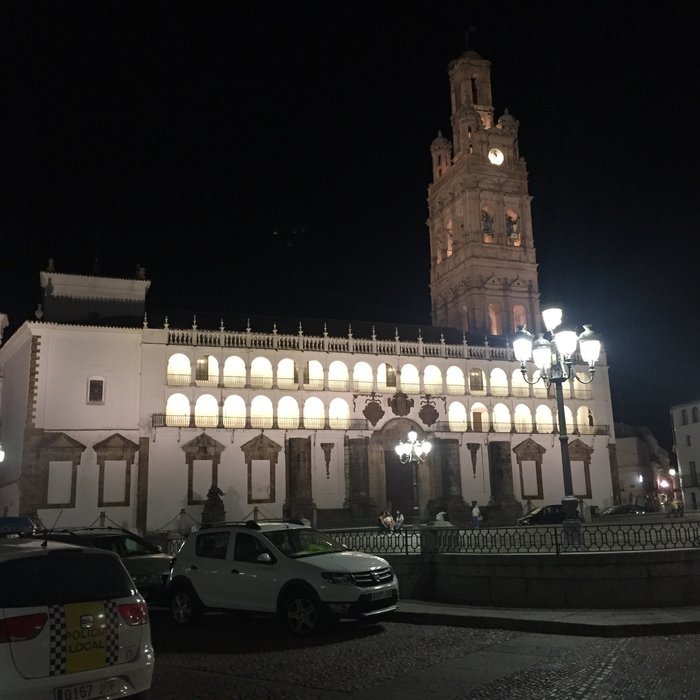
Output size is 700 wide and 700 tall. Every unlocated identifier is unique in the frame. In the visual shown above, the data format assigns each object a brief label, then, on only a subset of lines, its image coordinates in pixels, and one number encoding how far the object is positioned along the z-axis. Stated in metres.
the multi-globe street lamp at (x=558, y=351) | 15.98
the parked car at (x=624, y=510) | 42.82
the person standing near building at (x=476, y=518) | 36.12
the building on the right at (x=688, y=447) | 57.06
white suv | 10.92
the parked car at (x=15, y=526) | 17.16
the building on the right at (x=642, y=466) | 66.56
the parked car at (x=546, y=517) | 33.69
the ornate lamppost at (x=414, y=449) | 30.89
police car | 5.50
